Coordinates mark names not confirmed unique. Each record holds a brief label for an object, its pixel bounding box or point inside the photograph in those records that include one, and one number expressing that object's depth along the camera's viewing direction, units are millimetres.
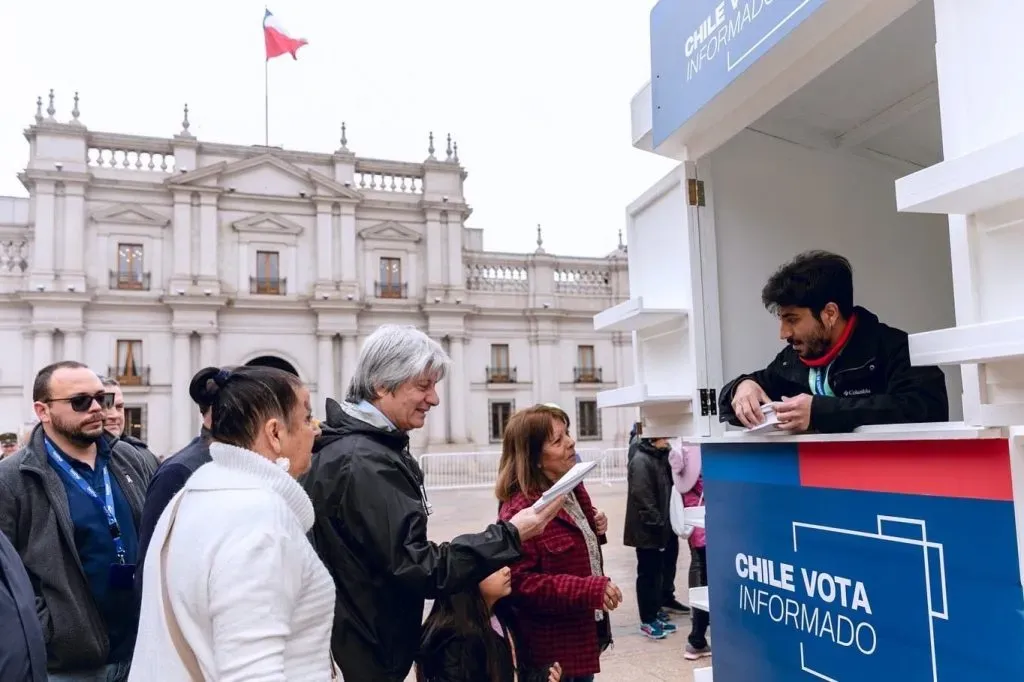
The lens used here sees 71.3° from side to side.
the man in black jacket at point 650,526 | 6090
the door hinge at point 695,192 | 3059
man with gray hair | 2236
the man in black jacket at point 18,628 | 1921
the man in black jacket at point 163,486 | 2768
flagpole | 31938
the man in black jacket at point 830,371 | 2176
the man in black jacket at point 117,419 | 4156
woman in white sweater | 1564
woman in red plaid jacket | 2766
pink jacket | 6121
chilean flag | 29375
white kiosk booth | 1647
